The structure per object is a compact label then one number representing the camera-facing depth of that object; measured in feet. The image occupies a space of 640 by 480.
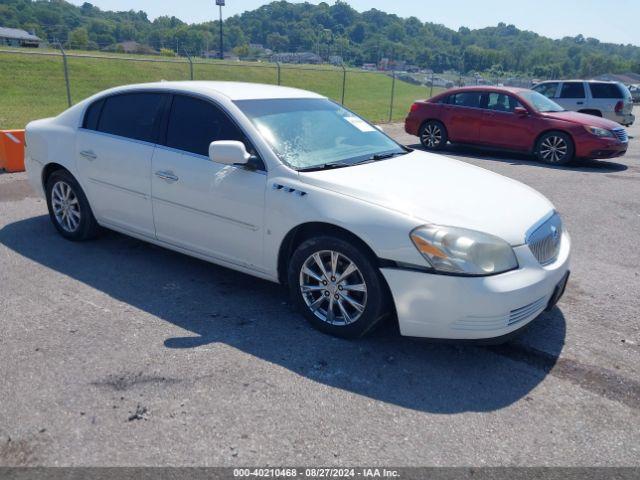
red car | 35.76
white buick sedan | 10.73
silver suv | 53.78
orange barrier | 27.71
